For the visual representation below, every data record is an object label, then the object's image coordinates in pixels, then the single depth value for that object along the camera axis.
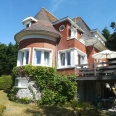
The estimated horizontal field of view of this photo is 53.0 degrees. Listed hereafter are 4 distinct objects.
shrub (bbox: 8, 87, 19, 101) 11.62
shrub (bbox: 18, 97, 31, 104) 10.89
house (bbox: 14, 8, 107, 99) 12.25
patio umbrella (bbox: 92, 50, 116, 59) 11.30
